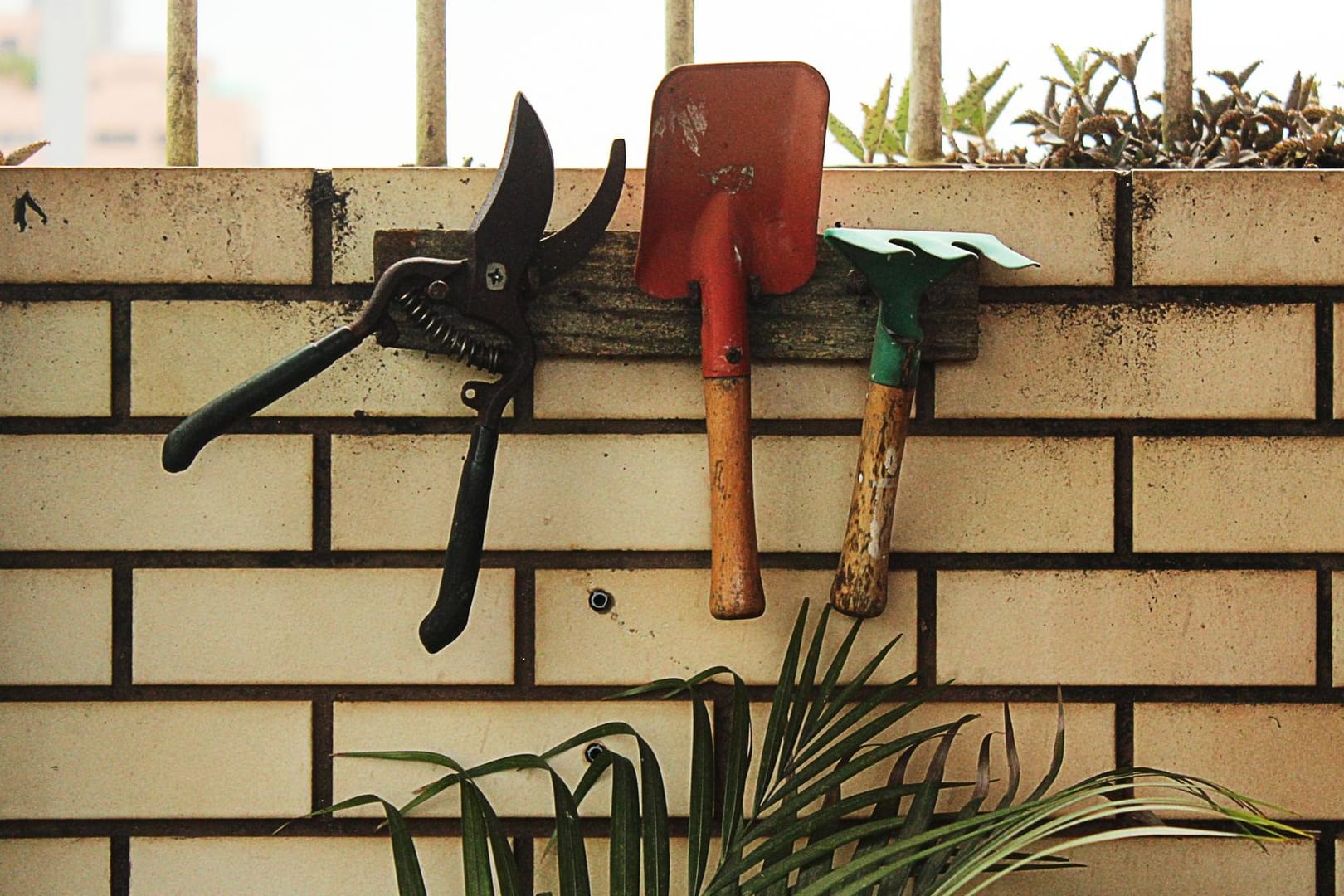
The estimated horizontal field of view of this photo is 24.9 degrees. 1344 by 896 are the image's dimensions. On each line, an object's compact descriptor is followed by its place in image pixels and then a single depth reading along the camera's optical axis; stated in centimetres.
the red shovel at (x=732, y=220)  117
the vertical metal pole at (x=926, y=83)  124
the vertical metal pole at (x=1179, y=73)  124
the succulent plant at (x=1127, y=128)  123
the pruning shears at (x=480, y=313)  114
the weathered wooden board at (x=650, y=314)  120
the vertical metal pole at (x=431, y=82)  124
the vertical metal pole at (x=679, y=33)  124
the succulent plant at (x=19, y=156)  123
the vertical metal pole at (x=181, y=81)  124
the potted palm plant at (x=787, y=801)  116
